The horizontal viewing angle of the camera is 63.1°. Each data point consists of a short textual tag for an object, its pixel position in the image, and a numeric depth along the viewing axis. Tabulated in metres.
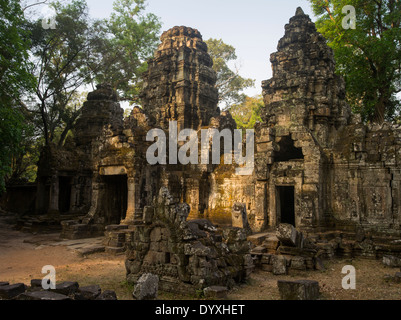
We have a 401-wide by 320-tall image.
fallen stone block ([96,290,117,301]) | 5.31
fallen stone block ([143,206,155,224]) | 6.98
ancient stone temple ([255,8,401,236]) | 10.23
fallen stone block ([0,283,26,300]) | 5.48
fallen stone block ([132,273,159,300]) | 5.68
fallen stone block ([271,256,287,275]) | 7.96
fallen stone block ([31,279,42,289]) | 6.05
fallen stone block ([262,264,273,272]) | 8.32
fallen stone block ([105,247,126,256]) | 10.73
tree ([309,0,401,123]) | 16.05
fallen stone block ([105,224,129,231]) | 11.66
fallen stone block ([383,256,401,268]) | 8.35
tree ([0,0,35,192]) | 10.38
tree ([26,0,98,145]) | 20.12
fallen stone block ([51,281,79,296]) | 5.57
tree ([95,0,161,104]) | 25.98
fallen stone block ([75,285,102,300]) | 5.30
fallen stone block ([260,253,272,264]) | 8.44
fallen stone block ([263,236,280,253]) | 9.05
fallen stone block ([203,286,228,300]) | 5.60
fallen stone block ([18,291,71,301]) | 4.79
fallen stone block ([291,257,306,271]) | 7.98
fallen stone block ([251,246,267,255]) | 8.71
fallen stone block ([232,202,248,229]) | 10.47
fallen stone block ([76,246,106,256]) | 10.61
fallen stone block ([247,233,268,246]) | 9.81
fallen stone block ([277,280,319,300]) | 5.55
